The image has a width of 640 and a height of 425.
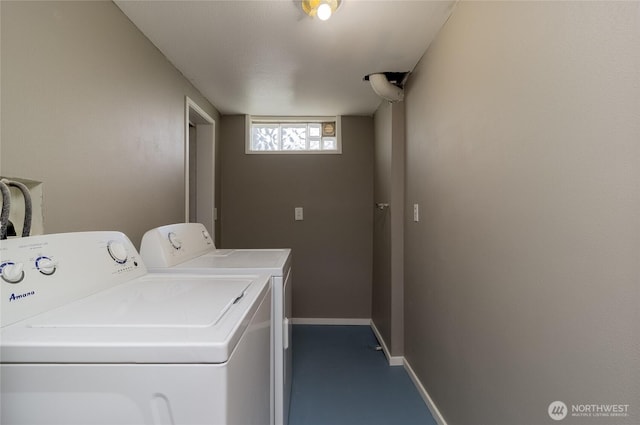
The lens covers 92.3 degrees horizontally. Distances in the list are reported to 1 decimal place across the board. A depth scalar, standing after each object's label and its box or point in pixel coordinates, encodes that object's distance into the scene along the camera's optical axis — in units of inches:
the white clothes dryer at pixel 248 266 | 49.9
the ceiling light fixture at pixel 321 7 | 51.8
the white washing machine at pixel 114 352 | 22.2
